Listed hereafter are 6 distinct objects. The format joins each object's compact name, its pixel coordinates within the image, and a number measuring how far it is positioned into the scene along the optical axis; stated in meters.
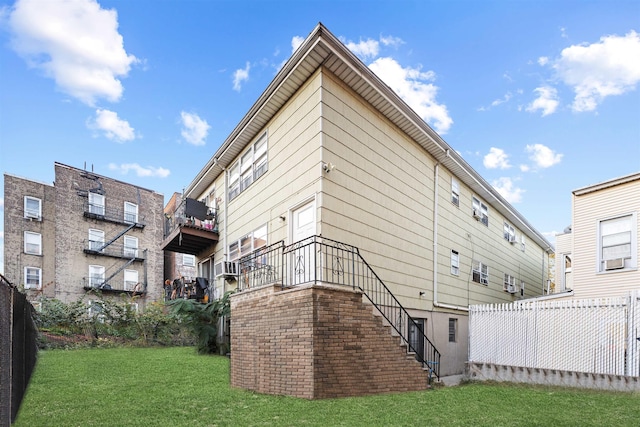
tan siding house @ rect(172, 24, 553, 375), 9.55
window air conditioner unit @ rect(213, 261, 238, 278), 11.85
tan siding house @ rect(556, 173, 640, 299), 12.05
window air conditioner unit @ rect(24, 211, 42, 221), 24.10
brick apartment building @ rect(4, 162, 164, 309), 23.83
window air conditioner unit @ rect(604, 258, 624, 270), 12.15
